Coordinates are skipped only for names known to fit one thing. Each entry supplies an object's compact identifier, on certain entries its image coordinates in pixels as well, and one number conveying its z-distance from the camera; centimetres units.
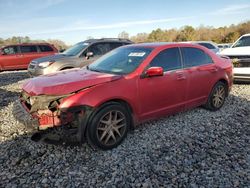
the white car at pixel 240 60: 616
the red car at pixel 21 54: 1119
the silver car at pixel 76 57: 668
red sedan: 270
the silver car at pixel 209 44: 1114
